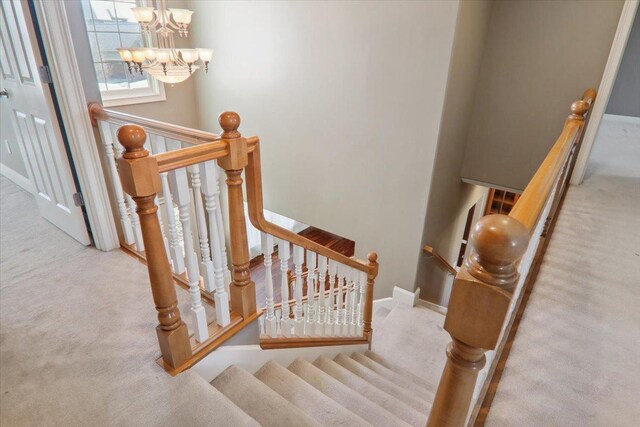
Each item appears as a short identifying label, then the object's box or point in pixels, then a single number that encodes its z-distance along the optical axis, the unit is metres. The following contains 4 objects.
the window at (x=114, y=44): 4.02
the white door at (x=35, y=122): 2.08
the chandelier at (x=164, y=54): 2.75
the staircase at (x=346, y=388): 1.65
